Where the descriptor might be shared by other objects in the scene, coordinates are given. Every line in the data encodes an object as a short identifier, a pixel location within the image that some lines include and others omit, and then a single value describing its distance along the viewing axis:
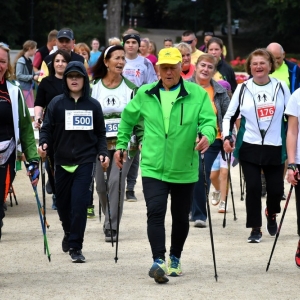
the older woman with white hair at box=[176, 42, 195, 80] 19.92
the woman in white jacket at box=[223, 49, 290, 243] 16.14
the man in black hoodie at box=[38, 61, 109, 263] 14.41
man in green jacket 12.87
